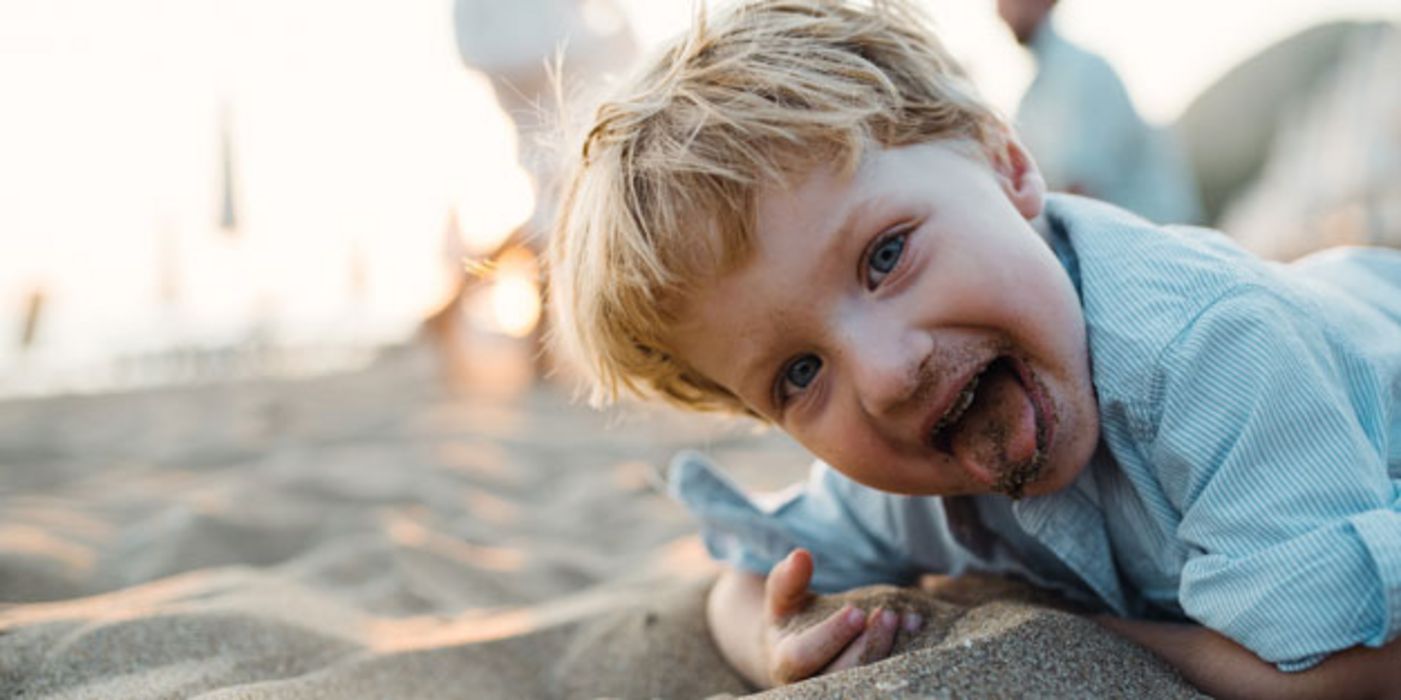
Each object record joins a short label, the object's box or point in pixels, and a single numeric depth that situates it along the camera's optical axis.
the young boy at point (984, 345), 1.06
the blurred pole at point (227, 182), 10.27
